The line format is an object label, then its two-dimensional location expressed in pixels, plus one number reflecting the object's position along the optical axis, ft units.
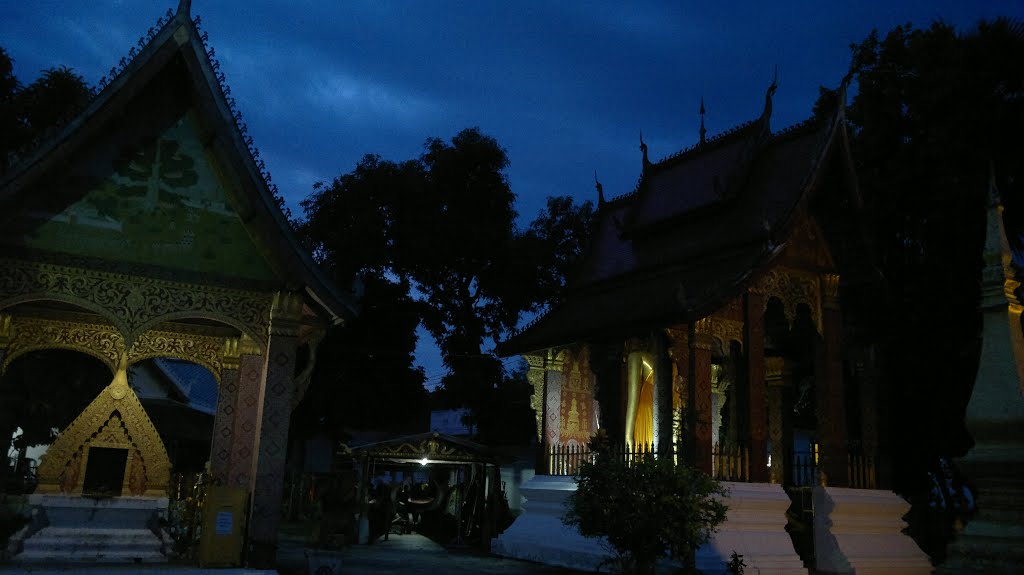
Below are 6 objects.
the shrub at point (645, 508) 30.81
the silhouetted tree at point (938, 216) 48.11
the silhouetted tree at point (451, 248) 94.79
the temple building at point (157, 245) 30.81
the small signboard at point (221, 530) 29.71
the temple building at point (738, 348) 42.32
